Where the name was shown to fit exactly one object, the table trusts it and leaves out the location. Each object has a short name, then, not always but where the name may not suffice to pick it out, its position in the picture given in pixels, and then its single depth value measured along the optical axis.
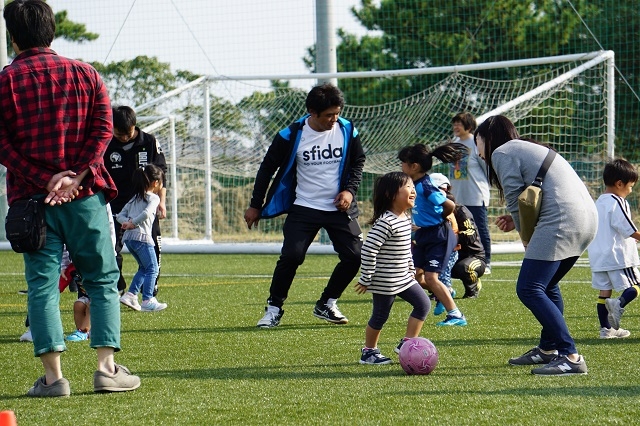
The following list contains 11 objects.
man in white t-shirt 13.48
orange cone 5.70
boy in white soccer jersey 12.38
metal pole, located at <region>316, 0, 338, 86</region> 31.21
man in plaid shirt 8.66
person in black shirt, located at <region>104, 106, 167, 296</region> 14.39
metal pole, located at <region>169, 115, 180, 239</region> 33.41
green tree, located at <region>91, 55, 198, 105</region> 47.82
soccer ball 9.58
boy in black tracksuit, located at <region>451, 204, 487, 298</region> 16.23
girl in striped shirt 10.42
